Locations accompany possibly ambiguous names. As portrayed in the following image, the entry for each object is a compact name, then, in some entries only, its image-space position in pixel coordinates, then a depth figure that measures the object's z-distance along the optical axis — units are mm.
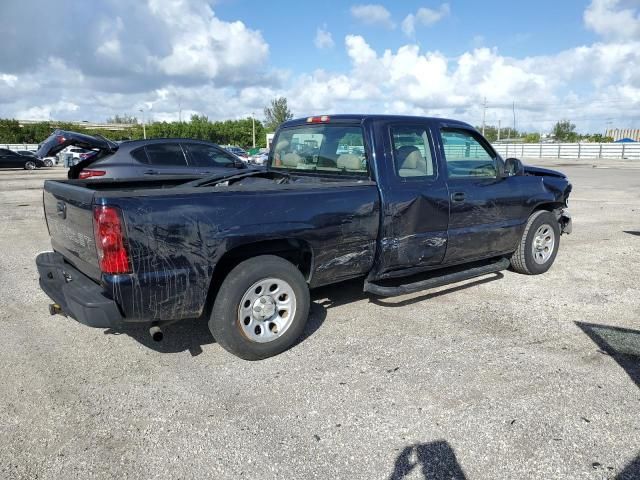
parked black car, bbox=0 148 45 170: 31797
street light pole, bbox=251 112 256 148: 73475
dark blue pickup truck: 3283
